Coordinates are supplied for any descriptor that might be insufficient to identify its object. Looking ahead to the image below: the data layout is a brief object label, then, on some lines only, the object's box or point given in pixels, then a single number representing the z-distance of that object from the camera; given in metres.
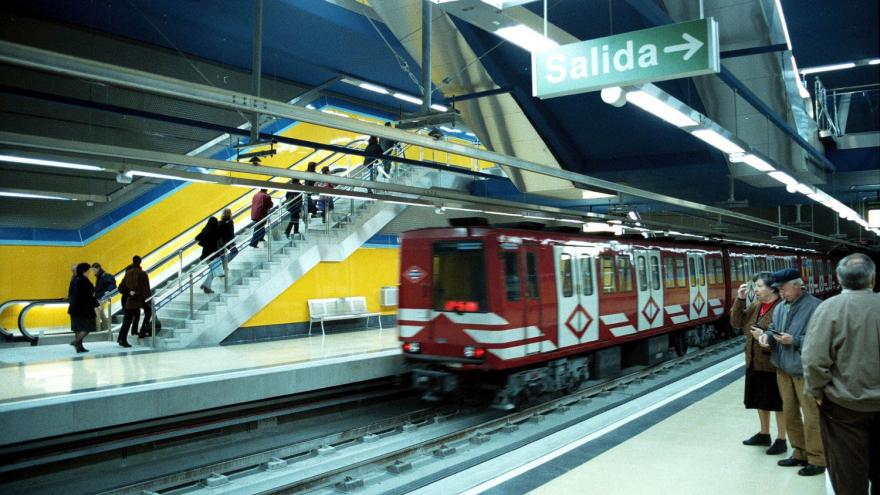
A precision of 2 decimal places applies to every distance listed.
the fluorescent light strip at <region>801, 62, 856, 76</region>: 13.72
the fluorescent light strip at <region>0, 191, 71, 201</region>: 11.84
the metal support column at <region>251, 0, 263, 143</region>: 8.62
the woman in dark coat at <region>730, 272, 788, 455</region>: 5.95
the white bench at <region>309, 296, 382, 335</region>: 15.51
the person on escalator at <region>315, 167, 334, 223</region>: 15.30
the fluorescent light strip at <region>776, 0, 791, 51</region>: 9.30
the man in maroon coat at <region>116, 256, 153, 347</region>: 11.34
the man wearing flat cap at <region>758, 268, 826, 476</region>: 5.32
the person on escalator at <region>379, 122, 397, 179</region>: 16.88
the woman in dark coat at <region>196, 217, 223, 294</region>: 13.51
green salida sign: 4.94
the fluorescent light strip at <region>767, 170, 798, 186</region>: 11.12
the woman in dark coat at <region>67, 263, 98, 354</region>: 10.62
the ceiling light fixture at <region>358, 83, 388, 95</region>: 17.06
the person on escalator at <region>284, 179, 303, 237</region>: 14.81
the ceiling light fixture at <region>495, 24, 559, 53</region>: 5.30
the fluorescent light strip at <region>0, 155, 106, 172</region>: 8.73
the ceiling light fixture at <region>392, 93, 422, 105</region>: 17.29
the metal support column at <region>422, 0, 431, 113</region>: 7.85
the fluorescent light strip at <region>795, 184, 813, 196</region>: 12.76
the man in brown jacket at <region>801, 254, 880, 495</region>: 3.98
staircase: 12.51
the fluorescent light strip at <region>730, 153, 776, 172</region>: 9.50
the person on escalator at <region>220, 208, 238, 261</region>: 13.61
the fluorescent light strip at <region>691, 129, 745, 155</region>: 7.87
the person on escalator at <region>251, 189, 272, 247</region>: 14.43
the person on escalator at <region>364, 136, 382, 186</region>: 15.71
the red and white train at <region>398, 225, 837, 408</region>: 8.91
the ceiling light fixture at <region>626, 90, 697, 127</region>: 6.07
